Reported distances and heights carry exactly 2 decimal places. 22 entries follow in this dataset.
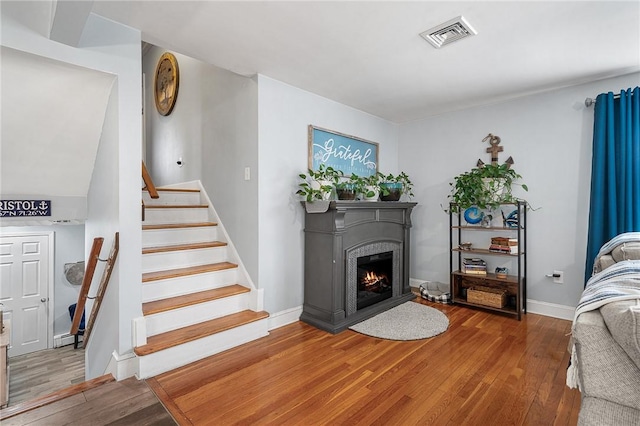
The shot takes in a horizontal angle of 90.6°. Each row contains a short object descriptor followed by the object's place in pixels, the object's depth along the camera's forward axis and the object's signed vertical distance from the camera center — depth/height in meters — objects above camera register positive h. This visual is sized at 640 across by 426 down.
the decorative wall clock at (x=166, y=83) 4.27 +1.84
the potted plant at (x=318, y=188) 3.01 +0.23
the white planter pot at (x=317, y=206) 2.98 +0.06
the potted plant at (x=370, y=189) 3.38 +0.26
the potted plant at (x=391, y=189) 3.73 +0.27
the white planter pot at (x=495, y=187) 3.36 +0.27
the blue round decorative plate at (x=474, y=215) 3.65 -0.03
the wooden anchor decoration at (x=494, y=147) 3.68 +0.76
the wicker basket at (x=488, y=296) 3.36 -0.91
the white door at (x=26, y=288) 4.93 -1.22
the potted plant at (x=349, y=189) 3.16 +0.23
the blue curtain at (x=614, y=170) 2.77 +0.38
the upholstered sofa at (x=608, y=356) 0.92 -0.44
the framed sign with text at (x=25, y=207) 3.08 +0.05
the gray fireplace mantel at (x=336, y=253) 2.97 -0.40
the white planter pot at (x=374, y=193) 3.50 +0.22
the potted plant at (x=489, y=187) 3.37 +0.27
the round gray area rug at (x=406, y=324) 2.83 -1.08
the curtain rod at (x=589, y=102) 3.05 +1.06
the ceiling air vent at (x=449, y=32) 2.05 +1.23
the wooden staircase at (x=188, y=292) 2.31 -0.72
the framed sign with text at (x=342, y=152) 3.40 +0.71
